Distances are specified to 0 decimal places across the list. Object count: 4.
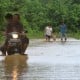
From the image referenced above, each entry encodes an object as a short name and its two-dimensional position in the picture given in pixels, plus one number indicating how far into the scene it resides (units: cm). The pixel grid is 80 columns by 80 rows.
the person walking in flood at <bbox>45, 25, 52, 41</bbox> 3609
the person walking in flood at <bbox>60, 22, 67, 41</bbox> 3428
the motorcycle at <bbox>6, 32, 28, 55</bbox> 1811
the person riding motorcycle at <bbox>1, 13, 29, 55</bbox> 1812
